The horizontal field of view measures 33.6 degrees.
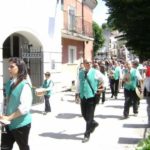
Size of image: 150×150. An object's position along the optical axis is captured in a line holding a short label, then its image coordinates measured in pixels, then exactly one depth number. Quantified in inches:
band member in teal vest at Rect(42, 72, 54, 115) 304.1
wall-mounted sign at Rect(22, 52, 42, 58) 348.7
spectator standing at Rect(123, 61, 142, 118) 279.6
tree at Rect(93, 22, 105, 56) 1154.8
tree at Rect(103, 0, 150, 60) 462.9
